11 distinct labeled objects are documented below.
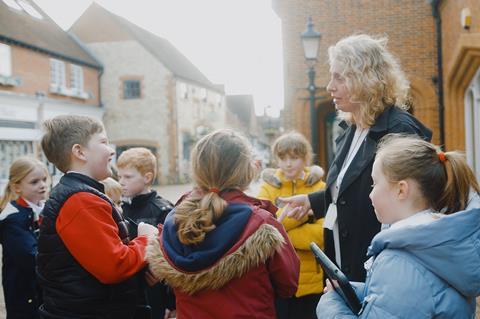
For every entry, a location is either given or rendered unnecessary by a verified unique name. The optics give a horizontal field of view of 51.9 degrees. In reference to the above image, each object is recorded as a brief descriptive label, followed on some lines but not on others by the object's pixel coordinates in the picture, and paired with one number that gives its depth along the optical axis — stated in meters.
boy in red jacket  2.24
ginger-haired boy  3.25
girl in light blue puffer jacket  1.57
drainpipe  10.73
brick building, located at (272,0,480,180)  10.13
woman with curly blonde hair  2.48
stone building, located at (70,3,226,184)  29.23
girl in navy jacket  3.72
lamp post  8.77
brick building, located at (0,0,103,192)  19.20
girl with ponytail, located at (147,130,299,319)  2.04
